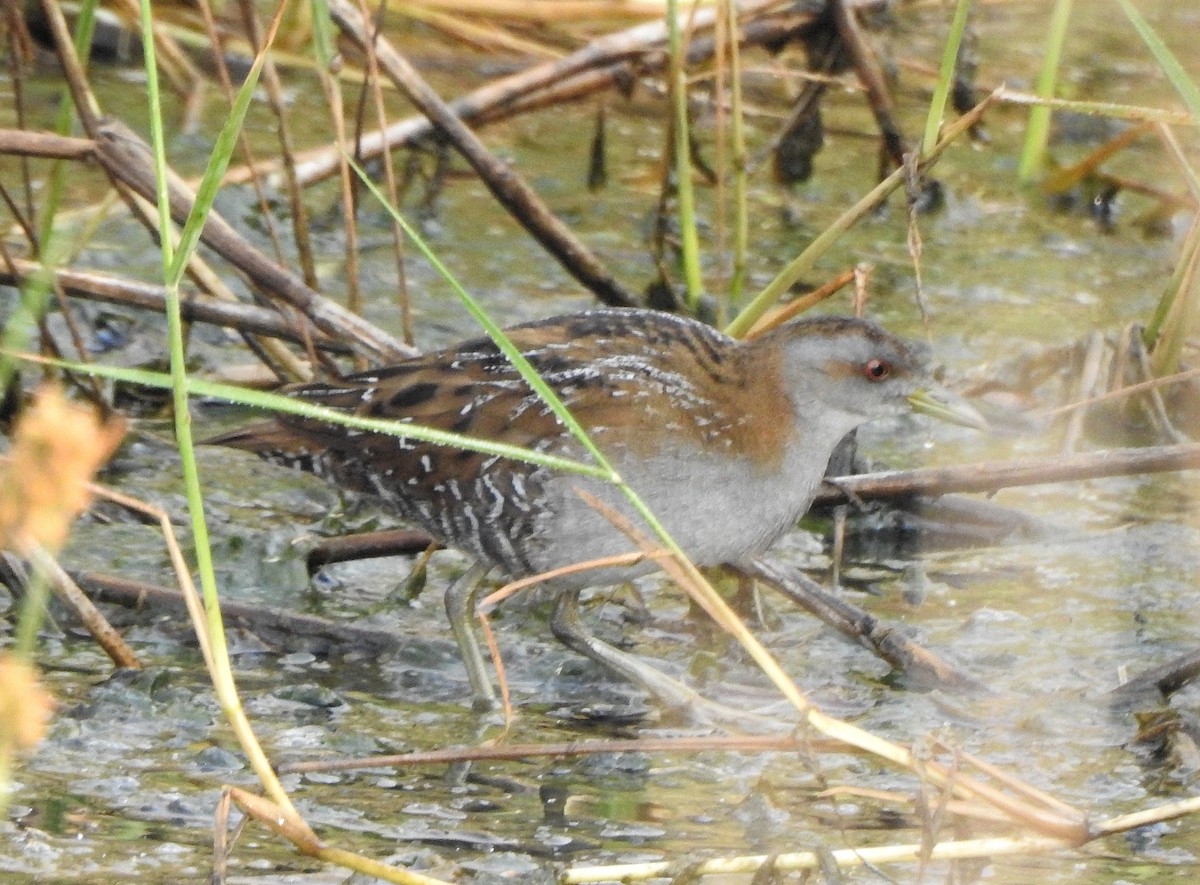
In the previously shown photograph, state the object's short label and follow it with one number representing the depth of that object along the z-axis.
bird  7.12
